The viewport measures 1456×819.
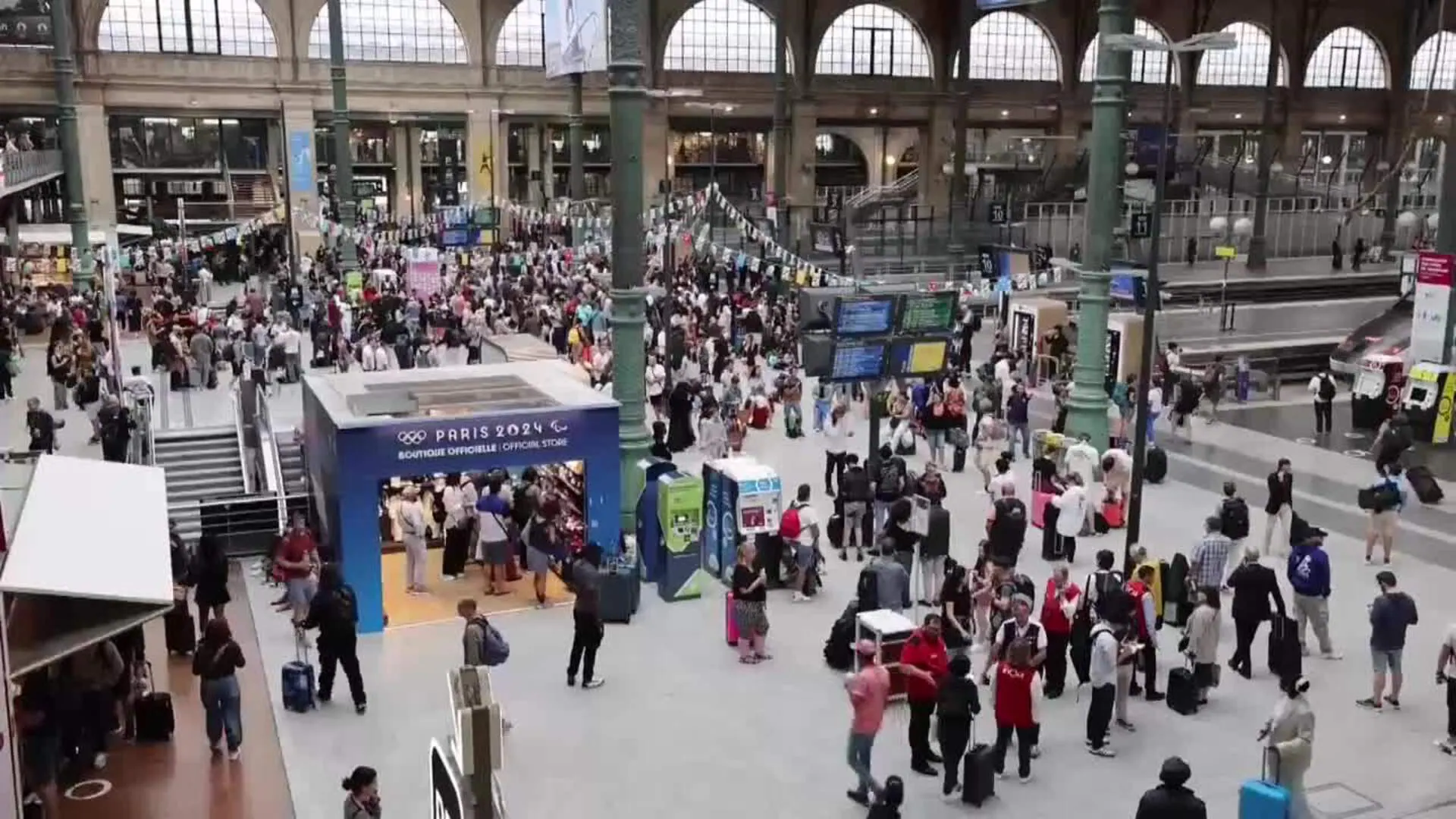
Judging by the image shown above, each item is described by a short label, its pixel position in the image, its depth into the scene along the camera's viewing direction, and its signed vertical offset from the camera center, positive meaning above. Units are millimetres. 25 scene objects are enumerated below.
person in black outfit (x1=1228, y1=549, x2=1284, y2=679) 11711 -3740
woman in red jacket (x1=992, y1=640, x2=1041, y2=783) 9742 -3934
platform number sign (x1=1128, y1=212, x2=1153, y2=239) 38891 -1369
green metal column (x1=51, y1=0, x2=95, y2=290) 32531 +993
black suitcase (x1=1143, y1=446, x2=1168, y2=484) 19453 -4257
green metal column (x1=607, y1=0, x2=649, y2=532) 14500 -690
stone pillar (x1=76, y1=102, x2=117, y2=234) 46969 +590
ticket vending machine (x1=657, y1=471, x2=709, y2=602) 14203 -3871
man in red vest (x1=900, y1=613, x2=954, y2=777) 9797 -3729
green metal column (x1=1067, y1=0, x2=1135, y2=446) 18812 -559
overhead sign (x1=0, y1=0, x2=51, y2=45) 37344 +4557
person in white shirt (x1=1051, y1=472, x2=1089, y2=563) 15242 -3853
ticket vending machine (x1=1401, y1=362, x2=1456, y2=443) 22531 -3881
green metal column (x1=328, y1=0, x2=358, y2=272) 33469 +869
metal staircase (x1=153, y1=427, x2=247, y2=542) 18500 -4146
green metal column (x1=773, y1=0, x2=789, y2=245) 45219 +1774
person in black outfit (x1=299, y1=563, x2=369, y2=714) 11203 -3823
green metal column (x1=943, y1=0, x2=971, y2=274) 48750 -2059
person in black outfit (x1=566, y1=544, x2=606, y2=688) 11625 -3939
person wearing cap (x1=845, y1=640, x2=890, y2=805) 9023 -3701
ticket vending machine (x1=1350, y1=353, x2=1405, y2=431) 23969 -3890
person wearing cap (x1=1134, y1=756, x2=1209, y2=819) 7406 -3530
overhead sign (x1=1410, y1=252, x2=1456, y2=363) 23625 -2317
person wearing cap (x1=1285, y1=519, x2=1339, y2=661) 12023 -3659
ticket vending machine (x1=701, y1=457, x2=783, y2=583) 14250 -3621
